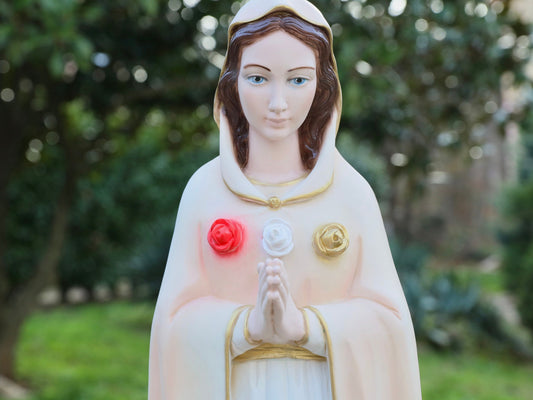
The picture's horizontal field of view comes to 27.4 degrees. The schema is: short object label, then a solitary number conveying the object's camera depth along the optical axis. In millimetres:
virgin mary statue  961
